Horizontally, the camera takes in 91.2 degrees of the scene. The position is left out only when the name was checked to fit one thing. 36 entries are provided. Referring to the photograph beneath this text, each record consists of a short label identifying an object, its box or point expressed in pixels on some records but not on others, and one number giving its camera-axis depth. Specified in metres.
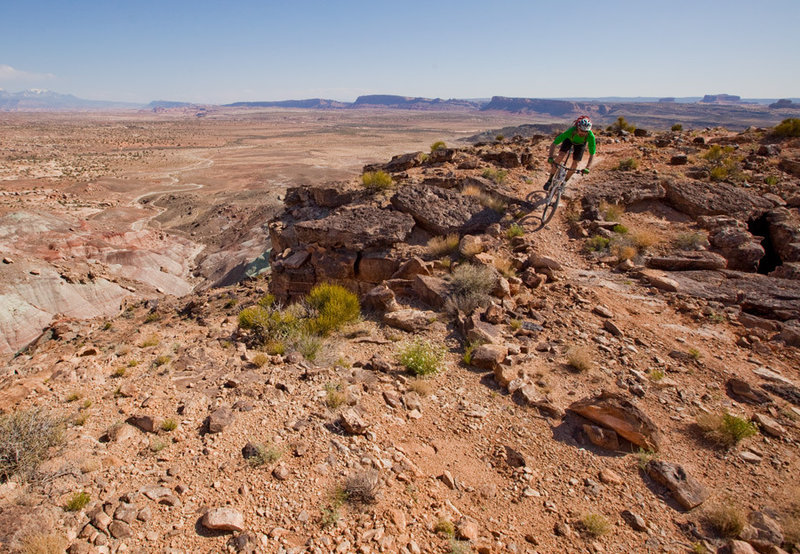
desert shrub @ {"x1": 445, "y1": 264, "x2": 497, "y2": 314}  6.92
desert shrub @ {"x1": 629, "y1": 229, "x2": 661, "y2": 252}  8.71
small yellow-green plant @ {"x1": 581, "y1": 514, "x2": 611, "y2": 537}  3.31
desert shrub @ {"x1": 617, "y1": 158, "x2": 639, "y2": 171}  12.62
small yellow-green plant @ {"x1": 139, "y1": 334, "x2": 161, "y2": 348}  8.19
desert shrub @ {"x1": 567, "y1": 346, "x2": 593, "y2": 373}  5.32
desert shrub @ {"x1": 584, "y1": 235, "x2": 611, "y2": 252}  8.84
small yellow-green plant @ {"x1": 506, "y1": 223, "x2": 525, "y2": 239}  9.22
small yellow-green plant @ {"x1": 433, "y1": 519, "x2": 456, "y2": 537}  3.26
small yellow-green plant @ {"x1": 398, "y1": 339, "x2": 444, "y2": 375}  5.48
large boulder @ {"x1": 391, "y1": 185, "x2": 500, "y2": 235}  9.96
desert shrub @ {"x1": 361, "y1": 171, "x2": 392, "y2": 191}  11.95
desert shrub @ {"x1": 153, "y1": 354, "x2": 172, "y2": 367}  6.57
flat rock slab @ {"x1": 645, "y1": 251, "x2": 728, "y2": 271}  7.80
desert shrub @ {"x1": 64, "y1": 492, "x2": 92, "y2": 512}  3.21
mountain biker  9.02
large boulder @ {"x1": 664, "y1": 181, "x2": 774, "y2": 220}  9.78
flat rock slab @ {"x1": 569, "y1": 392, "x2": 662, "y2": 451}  4.13
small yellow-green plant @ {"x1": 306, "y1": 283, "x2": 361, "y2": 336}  6.93
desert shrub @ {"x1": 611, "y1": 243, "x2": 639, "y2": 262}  8.35
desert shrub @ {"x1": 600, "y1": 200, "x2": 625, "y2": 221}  9.86
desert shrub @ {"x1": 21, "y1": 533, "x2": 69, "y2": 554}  2.75
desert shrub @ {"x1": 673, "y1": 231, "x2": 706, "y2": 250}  8.50
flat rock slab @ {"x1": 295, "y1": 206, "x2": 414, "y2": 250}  9.98
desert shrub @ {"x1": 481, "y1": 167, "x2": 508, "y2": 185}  11.84
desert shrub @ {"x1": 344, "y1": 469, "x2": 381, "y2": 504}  3.45
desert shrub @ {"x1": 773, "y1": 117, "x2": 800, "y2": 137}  15.07
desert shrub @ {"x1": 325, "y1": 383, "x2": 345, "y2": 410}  4.71
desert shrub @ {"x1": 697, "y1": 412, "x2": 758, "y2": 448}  4.07
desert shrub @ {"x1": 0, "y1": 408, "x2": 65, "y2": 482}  3.54
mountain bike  9.70
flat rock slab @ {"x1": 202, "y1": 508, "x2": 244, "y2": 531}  3.10
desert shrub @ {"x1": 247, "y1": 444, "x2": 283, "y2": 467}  3.81
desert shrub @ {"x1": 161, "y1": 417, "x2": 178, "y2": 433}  4.35
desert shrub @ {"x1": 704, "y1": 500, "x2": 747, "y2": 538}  3.25
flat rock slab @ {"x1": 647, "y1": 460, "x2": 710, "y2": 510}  3.52
